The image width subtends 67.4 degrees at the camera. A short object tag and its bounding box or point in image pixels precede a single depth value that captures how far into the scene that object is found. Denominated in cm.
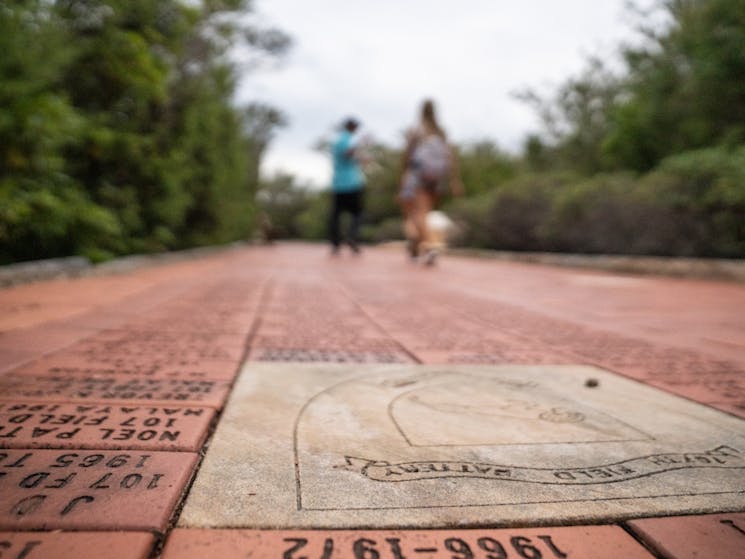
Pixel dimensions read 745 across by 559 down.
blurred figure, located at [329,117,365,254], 874
